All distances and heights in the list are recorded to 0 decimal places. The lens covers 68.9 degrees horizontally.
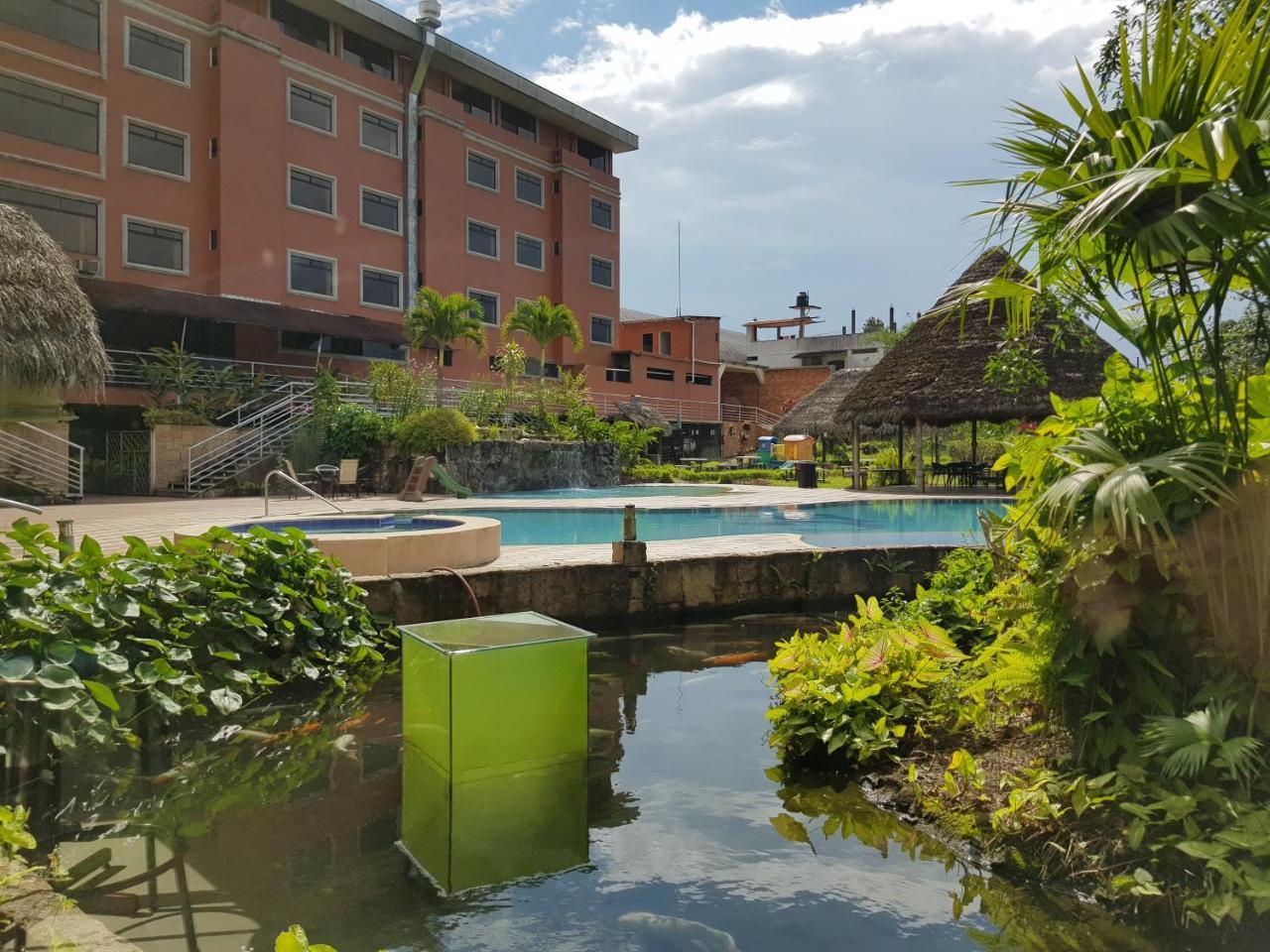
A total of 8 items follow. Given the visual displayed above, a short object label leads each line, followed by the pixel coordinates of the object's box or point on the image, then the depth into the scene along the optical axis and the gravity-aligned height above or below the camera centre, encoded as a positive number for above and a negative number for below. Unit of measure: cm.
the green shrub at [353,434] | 2133 +45
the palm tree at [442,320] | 2480 +362
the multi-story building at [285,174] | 2094 +767
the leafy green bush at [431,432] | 2119 +50
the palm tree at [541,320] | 2911 +424
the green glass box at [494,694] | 399 -108
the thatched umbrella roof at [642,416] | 3372 +145
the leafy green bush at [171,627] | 366 -88
